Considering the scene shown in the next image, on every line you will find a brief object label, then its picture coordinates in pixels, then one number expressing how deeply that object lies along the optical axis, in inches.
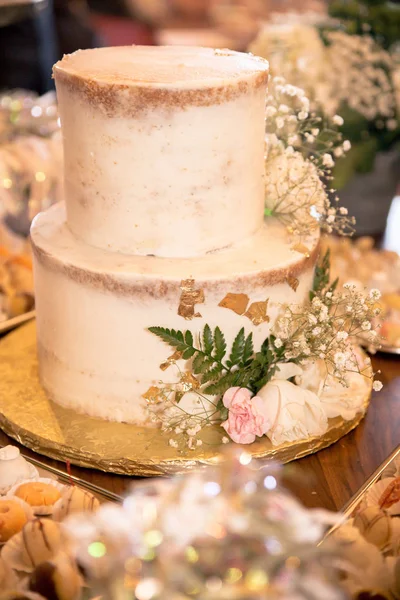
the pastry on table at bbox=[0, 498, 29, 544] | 27.1
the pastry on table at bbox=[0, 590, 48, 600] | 24.4
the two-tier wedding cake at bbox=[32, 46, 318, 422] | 29.4
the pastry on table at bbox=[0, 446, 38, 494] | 29.5
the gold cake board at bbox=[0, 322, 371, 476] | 30.5
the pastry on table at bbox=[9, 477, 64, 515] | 28.3
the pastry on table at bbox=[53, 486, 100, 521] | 26.6
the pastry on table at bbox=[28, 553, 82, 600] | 24.1
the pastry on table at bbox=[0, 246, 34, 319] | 39.8
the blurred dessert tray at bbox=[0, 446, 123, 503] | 28.2
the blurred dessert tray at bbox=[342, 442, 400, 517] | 28.3
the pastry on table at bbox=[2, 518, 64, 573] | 25.3
